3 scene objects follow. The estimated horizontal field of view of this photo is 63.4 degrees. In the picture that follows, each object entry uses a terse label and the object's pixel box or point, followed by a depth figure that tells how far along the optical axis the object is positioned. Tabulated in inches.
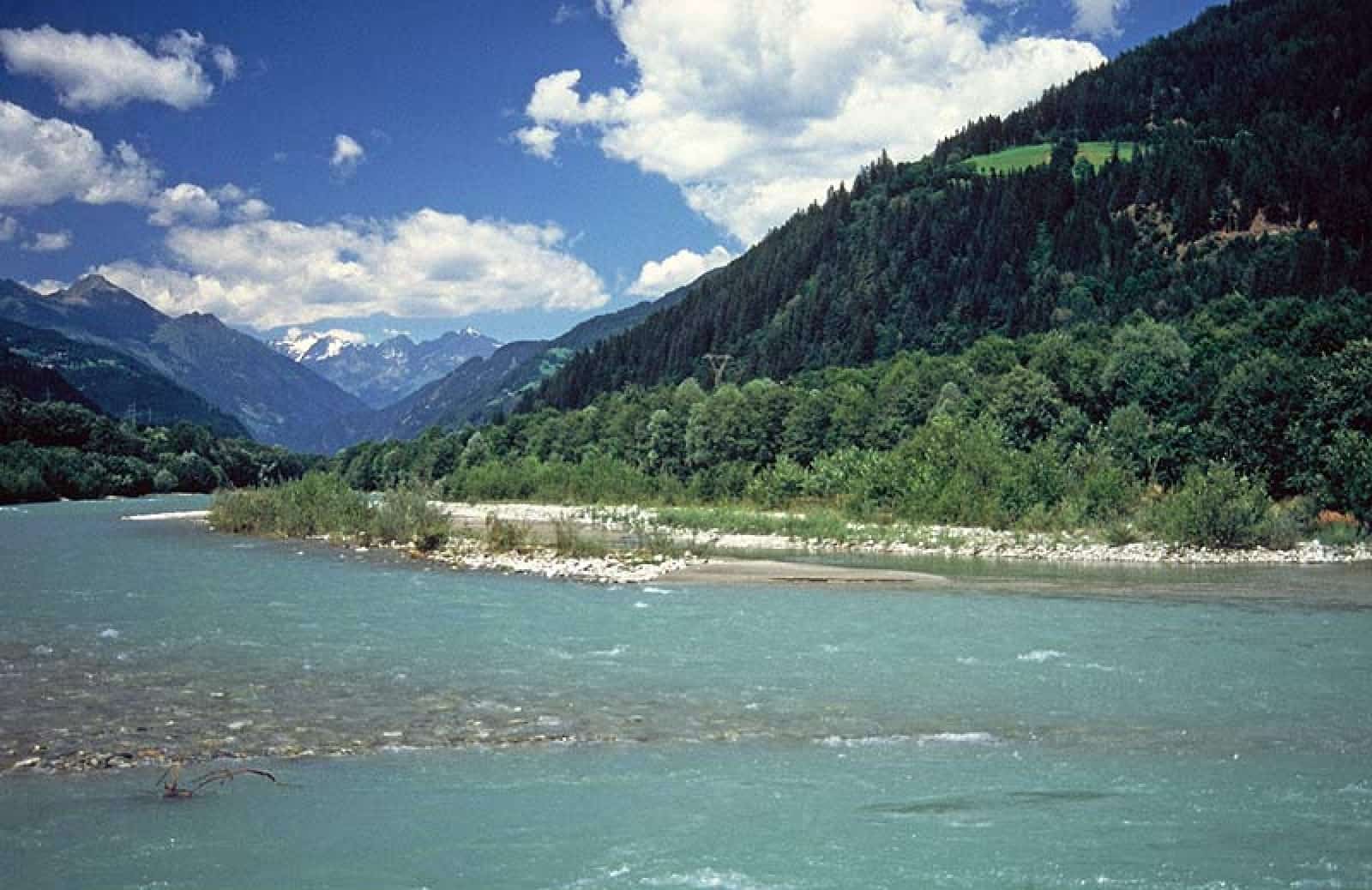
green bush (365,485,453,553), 2011.6
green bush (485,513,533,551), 1867.6
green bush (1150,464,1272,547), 1973.4
